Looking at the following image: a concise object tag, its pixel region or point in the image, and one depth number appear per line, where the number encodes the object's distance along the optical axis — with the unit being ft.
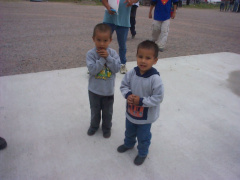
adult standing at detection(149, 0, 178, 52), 17.33
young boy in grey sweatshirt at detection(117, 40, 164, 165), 5.41
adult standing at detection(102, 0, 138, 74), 10.93
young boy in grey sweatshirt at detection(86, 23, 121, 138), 6.14
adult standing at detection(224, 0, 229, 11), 77.93
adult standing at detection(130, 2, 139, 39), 21.18
